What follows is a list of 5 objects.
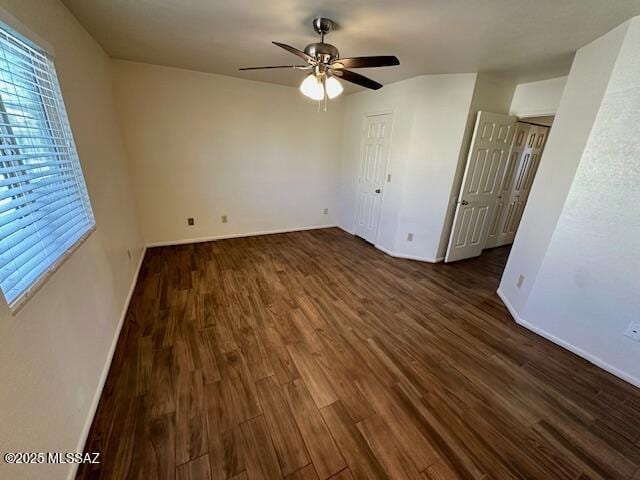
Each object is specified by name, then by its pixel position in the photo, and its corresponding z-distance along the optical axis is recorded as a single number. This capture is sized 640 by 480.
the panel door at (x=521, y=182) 3.86
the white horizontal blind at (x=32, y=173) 0.99
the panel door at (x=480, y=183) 3.20
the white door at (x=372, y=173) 3.86
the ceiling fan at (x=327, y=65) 1.76
